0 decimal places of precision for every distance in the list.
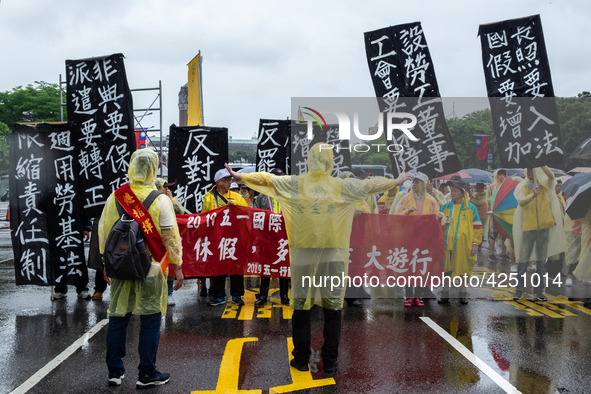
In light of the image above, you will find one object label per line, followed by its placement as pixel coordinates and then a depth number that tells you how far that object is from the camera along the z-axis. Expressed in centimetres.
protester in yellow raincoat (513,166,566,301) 762
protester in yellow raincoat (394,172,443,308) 761
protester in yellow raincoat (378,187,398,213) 1418
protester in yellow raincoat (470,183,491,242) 1230
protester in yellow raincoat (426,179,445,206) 845
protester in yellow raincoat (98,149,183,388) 400
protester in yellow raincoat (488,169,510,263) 1195
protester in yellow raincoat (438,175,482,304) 735
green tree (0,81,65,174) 3188
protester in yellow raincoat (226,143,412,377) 445
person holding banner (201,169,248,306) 716
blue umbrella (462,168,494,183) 1462
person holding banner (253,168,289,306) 718
